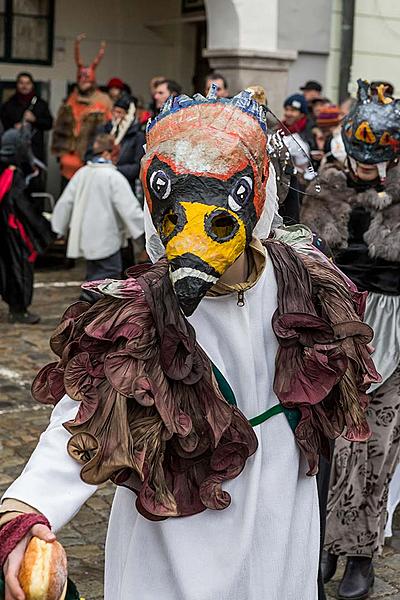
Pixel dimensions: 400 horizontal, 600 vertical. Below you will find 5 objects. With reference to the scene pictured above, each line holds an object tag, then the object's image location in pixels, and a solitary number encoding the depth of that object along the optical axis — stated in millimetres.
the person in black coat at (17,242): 9336
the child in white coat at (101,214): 9320
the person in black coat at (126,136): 10431
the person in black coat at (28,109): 12609
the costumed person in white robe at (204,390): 2297
